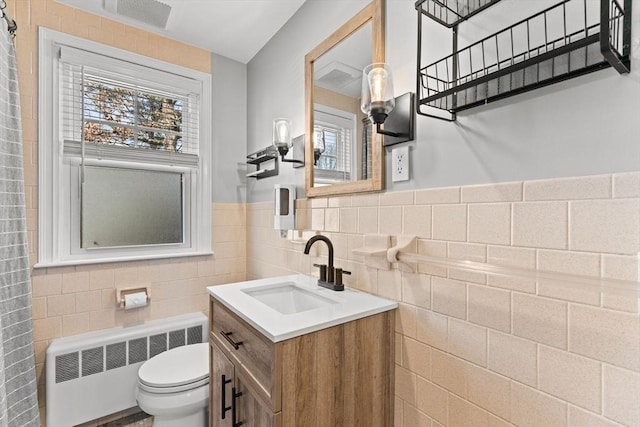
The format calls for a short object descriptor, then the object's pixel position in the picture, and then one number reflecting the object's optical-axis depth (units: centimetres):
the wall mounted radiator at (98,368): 170
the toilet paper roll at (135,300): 195
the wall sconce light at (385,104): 110
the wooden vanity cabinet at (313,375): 93
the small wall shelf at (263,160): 204
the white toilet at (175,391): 147
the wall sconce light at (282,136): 177
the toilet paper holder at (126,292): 196
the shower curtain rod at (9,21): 143
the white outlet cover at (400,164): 117
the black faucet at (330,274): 137
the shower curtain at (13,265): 146
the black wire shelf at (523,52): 68
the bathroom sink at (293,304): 97
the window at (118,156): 181
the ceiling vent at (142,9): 180
